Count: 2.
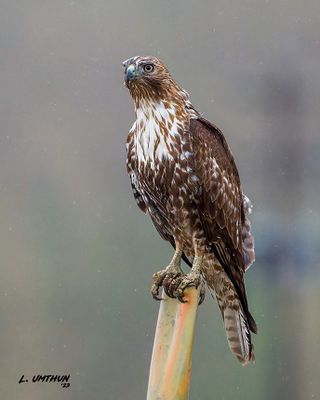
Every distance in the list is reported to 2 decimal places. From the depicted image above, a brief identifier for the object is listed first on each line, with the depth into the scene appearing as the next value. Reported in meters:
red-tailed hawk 11.86
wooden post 11.78
